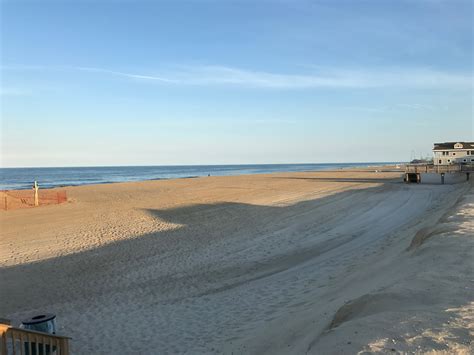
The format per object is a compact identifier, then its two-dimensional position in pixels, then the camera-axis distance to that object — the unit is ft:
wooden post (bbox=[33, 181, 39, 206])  84.79
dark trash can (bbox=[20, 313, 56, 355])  16.35
